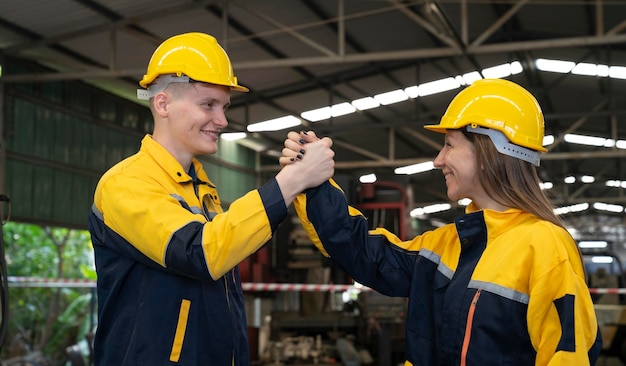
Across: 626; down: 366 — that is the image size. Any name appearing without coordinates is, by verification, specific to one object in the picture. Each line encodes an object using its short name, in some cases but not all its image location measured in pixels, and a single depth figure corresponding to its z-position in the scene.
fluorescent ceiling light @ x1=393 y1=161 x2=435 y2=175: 25.45
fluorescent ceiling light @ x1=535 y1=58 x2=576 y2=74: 18.89
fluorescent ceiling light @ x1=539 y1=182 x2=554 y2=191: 26.41
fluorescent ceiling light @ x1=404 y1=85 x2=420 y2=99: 19.61
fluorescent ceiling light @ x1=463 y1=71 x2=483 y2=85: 19.13
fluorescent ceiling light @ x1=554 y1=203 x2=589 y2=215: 32.33
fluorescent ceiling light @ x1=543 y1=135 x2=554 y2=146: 23.78
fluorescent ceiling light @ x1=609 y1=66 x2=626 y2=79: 18.28
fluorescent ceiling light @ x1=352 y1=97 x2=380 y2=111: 19.59
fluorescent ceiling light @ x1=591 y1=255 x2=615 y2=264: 17.41
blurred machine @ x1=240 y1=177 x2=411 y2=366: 10.21
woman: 2.32
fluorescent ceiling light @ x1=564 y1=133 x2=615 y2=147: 23.06
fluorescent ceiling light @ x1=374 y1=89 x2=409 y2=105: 19.69
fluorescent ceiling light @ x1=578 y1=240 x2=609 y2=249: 18.81
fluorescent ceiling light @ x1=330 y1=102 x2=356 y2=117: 19.44
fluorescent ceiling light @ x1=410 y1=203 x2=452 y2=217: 32.66
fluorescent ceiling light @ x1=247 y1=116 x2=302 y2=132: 19.16
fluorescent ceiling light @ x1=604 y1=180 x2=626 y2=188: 28.29
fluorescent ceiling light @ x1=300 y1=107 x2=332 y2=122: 19.38
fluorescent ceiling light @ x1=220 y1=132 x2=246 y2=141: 19.21
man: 2.28
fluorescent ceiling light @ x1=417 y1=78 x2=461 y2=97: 19.19
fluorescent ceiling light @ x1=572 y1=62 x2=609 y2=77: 18.14
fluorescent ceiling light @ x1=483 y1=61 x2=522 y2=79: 19.11
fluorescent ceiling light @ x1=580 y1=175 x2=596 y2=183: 27.37
